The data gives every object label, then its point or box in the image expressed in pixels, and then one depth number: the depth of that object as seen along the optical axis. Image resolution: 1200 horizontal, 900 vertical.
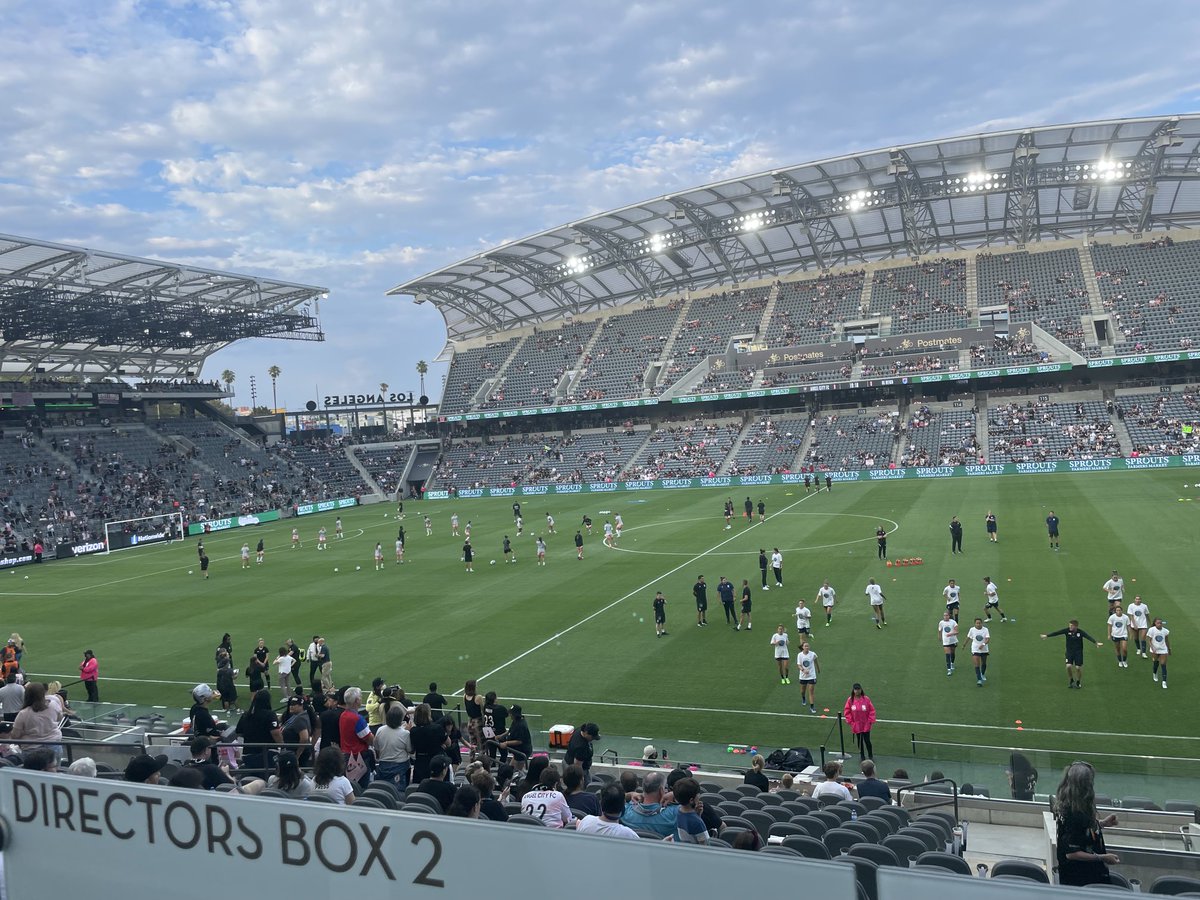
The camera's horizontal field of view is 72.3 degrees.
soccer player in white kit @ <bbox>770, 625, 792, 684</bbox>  17.91
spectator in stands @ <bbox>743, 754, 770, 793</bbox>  10.86
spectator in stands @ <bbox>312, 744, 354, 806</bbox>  7.14
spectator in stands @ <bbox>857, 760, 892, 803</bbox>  9.97
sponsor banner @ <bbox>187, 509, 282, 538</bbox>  55.77
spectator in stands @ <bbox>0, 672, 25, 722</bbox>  13.05
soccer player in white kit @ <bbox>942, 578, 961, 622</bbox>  19.36
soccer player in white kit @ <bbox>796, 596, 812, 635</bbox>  18.73
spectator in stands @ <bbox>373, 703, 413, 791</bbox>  9.20
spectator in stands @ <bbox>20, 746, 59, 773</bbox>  6.32
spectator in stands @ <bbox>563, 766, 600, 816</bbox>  7.67
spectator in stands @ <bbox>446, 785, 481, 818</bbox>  6.14
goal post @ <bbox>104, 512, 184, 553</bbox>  51.09
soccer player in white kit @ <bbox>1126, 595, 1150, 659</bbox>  17.45
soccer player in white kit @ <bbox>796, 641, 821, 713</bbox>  16.11
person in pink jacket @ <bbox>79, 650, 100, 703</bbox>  19.06
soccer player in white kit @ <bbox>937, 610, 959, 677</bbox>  17.31
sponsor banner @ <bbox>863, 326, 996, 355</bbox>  61.56
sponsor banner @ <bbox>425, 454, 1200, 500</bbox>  48.75
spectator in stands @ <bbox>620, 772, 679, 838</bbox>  6.46
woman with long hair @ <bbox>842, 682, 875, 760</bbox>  13.46
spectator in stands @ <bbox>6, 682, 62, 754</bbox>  9.62
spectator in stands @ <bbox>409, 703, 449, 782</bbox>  9.03
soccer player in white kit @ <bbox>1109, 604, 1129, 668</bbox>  16.91
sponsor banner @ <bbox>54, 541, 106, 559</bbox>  47.94
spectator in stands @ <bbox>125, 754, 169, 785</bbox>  6.25
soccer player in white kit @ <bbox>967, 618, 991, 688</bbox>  16.80
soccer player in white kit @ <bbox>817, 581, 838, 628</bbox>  21.89
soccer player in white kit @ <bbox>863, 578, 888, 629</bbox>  20.78
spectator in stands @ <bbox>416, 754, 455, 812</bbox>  6.82
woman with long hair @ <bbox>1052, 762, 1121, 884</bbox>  5.27
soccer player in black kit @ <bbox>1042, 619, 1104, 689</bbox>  15.94
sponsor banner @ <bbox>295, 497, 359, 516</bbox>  63.56
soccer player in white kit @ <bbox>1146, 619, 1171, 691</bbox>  15.89
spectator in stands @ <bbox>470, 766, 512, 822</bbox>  6.73
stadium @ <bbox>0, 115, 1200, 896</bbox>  14.92
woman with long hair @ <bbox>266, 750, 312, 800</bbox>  7.03
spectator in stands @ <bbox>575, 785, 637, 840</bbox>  5.82
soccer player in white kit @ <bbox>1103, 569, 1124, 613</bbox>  17.97
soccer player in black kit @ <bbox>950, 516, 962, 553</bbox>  28.88
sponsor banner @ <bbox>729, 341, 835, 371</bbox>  65.88
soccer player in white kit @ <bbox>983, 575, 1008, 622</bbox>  20.19
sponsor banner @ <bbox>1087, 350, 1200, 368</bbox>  53.34
